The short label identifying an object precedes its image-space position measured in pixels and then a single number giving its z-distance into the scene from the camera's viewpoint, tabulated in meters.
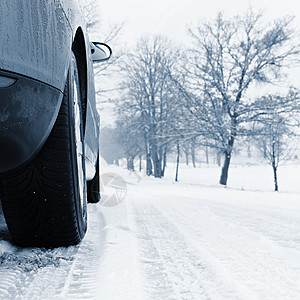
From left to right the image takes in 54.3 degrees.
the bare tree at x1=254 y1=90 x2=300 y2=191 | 14.68
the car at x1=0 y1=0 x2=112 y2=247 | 1.01
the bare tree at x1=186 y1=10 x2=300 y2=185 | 15.65
